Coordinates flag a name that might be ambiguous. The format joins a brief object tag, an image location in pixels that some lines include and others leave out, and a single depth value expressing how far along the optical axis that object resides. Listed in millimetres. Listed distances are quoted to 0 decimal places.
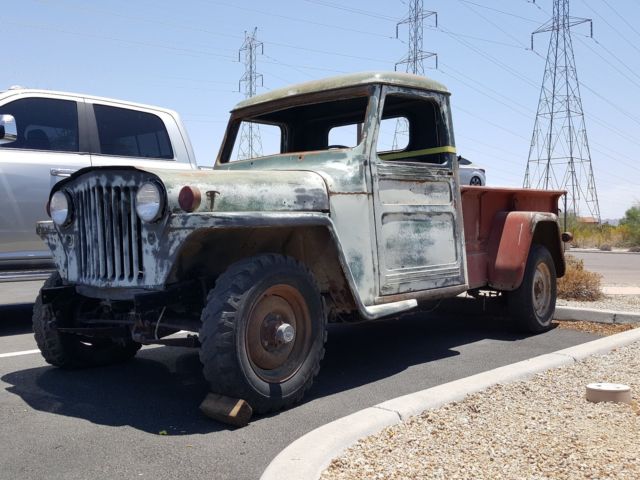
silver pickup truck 6266
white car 15659
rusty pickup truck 3607
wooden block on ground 3479
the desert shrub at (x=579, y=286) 8586
